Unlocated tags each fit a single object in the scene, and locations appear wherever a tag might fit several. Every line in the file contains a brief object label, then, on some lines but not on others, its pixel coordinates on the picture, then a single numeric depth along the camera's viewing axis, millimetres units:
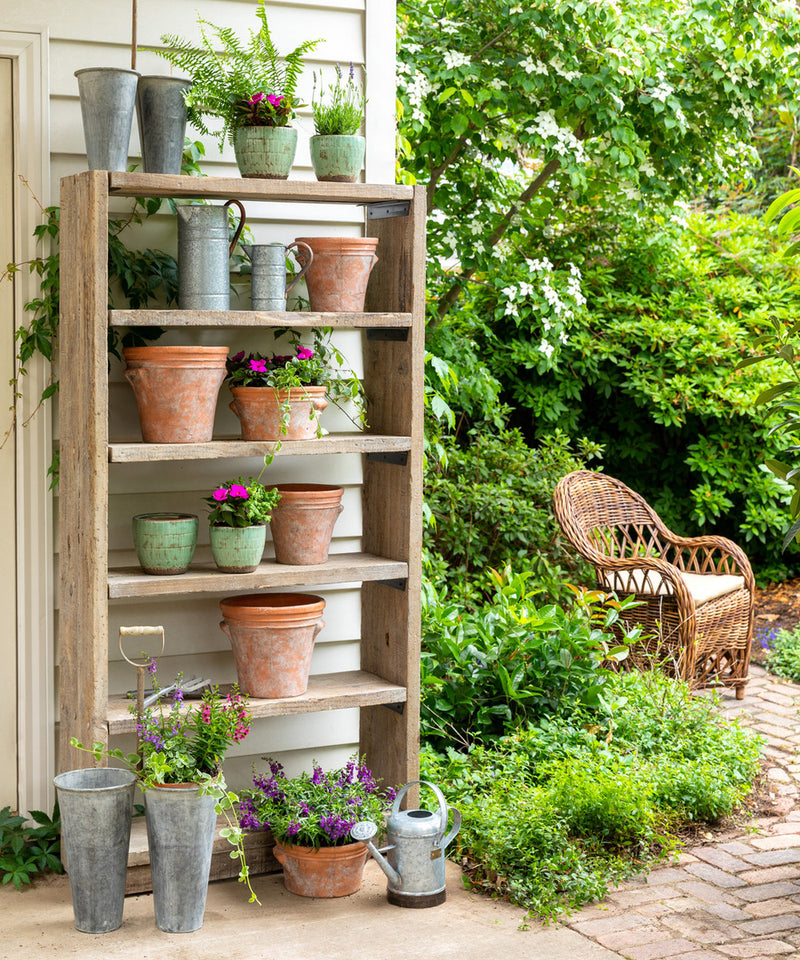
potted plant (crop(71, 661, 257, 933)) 2797
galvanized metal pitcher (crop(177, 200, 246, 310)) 3023
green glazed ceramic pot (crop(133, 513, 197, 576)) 3023
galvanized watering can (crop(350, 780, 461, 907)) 2971
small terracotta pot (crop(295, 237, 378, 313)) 3195
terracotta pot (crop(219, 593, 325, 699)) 3137
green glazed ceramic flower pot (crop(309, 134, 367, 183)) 3119
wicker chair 4656
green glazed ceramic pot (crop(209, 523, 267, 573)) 3088
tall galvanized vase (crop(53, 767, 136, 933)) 2766
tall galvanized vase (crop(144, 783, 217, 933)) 2795
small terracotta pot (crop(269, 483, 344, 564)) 3199
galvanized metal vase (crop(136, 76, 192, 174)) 2967
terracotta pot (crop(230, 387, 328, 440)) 3127
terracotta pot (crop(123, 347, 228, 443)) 2992
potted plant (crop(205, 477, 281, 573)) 3092
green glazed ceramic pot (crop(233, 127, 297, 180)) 3025
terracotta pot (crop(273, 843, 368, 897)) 3004
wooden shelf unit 2879
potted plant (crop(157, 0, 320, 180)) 3029
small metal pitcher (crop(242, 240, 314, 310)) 3129
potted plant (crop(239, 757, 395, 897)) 3008
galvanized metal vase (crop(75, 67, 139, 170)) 2881
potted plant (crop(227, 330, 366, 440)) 3125
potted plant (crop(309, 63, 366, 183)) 3117
